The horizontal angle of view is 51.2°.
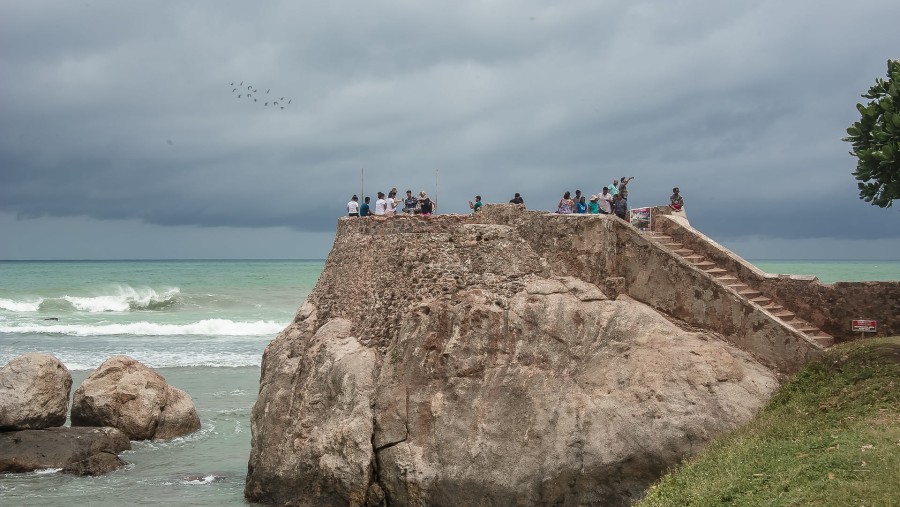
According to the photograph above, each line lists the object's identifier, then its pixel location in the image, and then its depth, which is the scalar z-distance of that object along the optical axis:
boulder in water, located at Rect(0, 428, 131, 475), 22.11
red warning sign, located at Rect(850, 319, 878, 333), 19.22
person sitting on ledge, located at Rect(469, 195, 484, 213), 23.03
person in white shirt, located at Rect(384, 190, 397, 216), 24.20
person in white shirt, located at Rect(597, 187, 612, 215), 23.58
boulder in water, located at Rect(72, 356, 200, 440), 25.20
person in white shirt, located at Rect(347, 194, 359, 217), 24.09
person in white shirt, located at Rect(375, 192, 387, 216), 23.79
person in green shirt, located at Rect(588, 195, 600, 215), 24.05
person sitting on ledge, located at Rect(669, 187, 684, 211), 22.97
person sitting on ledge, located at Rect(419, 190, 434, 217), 23.62
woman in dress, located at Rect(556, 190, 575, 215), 23.55
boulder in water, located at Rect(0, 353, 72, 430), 23.47
